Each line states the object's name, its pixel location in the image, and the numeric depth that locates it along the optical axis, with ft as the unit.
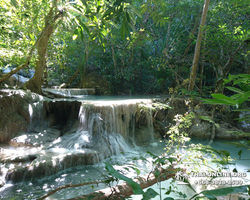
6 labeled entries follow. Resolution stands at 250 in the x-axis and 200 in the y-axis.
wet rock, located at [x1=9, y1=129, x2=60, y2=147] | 18.20
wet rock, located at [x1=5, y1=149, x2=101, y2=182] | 13.28
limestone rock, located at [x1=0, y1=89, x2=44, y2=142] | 19.49
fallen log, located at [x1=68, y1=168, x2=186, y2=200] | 3.64
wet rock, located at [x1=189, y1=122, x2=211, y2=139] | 25.13
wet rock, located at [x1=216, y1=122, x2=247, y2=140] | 24.32
